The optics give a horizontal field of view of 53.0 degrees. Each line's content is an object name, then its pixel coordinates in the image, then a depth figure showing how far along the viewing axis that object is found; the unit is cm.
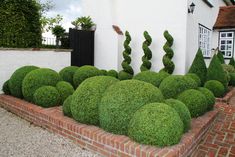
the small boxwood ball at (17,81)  622
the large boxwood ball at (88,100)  418
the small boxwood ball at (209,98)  548
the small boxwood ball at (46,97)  532
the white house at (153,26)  959
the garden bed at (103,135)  329
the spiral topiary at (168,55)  925
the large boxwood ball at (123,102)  377
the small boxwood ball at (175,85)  526
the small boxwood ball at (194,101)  485
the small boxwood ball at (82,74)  680
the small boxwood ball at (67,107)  467
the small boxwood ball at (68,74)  715
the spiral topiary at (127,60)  1041
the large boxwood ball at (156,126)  335
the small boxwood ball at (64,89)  569
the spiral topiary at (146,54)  987
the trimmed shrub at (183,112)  397
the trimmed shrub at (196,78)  710
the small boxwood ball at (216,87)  729
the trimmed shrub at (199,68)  823
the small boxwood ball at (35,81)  574
